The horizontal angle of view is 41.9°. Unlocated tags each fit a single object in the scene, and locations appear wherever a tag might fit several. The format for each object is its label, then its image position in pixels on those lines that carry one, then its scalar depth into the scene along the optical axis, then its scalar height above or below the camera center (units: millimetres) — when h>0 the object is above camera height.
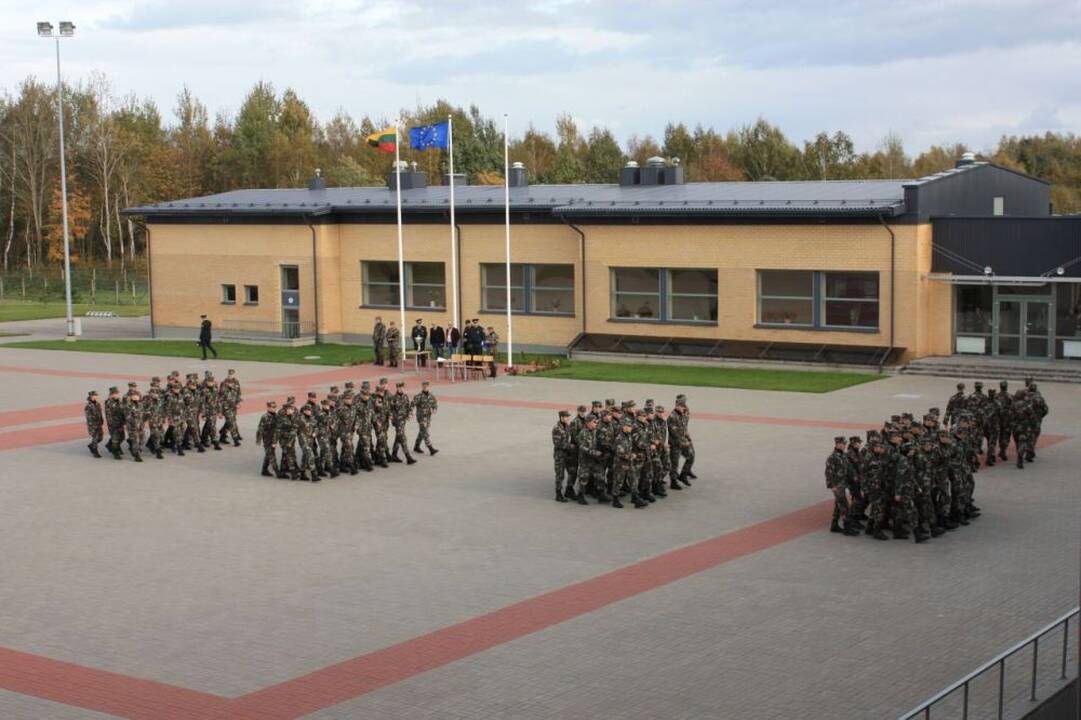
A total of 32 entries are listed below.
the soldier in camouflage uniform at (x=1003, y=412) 23688 -1987
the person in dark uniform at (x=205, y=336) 42500 -1051
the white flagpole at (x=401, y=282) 39469 +514
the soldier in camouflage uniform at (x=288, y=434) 23625 -2229
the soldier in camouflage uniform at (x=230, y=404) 27188 -1977
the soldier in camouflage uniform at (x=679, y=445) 22469 -2369
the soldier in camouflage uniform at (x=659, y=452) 21719 -2387
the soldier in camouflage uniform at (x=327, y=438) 23703 -2316
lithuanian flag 42881 +4903
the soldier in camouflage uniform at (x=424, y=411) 25594 -2027
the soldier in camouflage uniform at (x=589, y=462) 21344 -2501
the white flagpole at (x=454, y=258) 40584 +1227
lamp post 49594 +9465
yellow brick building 37531 +1092
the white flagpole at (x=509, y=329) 38522 -842
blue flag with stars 40344 +4676
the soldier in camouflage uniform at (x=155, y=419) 26031 -2155
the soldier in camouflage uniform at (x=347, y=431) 23906 -2220
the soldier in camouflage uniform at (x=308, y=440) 23578 -2332
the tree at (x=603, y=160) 101500 +10190
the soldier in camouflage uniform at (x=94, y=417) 26094 -2133
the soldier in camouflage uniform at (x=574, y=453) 21562 -2383
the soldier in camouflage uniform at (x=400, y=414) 24875 -2014
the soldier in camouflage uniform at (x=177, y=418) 26375 -2166
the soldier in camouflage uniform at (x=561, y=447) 21547 -2274
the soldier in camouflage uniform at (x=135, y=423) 25797 -2213
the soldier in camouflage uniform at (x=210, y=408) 26828 -2039
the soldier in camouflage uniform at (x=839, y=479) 19047 -2480
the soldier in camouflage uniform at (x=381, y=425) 24531 -2184
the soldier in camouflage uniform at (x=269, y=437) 23953 -2316
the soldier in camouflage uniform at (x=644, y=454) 21312 -2383
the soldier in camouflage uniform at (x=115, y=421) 25984 -2189
